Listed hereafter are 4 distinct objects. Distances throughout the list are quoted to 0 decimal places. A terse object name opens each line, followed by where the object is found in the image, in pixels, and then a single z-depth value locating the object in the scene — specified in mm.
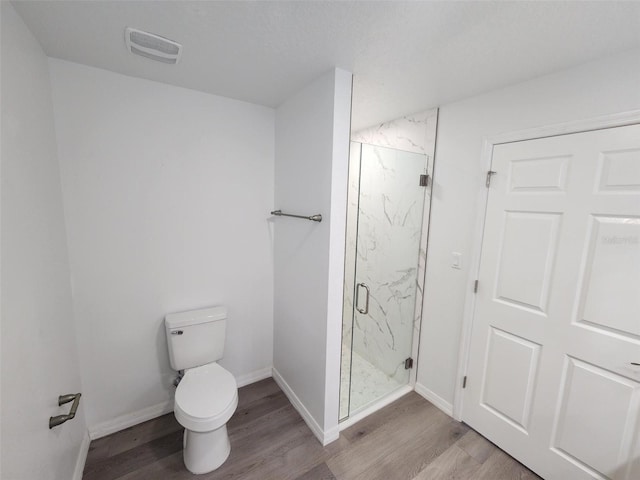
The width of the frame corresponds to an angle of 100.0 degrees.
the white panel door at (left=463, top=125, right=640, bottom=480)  1260
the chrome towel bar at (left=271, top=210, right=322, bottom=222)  1644
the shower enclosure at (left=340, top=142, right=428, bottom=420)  1899
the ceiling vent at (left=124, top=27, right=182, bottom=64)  1237
